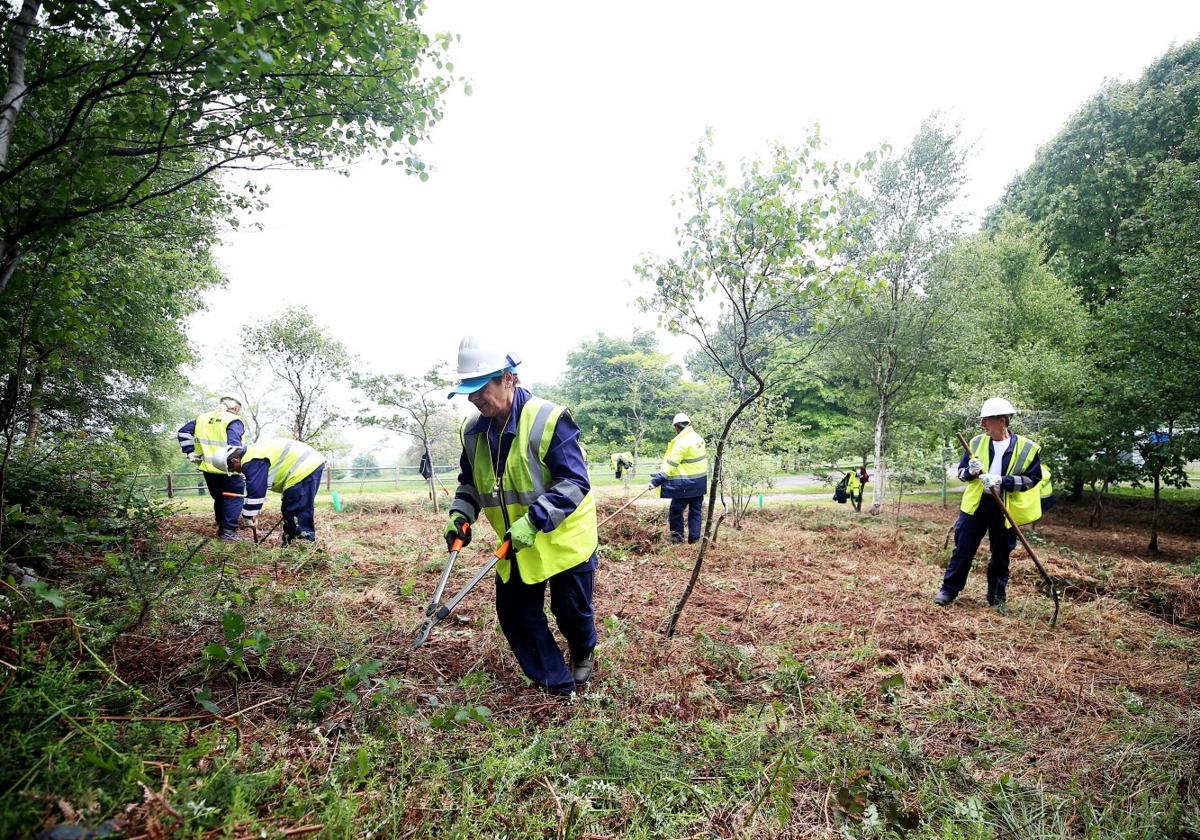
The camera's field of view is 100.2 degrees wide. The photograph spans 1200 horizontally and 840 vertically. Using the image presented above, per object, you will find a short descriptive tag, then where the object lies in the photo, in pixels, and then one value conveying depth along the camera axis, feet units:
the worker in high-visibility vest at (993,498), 15.65
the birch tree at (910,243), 39.63
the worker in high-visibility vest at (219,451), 19.84
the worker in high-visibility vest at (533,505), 9.34
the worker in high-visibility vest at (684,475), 25.35
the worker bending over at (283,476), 19.28
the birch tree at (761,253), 11.68
